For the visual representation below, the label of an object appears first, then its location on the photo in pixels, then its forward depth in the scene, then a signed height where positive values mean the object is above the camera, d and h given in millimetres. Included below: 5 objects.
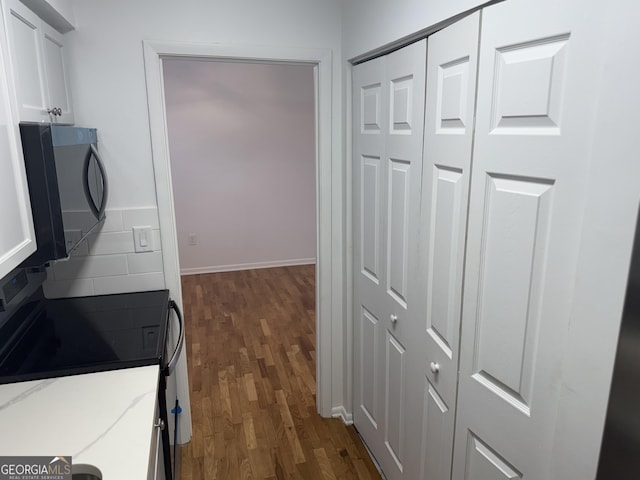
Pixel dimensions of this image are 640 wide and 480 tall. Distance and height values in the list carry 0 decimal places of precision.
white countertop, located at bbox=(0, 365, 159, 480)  1088 -756
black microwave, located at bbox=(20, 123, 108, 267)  1235 -152
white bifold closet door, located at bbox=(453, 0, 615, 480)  912 -199
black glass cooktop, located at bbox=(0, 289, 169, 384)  1471 -735
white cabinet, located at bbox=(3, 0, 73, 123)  1245 +219
